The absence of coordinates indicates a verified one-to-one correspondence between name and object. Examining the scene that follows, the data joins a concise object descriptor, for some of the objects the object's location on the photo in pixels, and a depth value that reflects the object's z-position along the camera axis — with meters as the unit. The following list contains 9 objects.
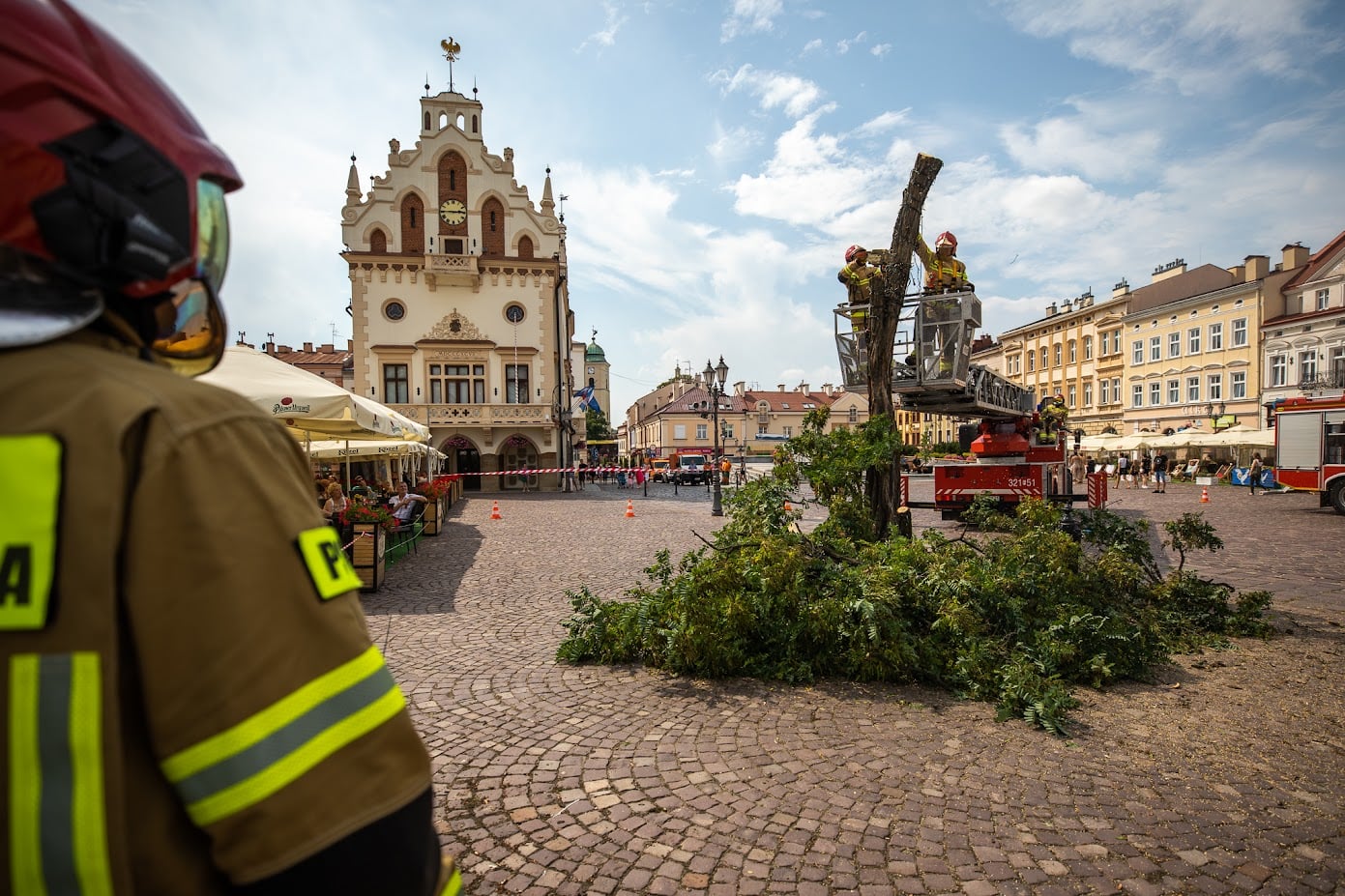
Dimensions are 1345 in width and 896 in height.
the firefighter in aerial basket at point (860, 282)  8.28
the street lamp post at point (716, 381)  20.53
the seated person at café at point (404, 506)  12.78
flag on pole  34.03
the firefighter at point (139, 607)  0.82
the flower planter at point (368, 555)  8.94
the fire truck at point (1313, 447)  18.14
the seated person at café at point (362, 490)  13.58
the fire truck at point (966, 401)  8.47
